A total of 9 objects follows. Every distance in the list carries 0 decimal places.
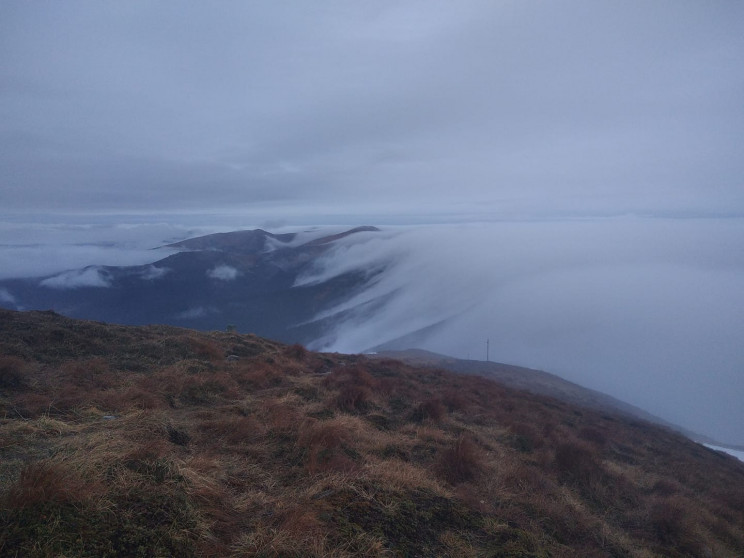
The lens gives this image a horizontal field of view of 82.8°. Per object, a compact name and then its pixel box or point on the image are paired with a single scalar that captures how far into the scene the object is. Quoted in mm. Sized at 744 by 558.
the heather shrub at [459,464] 6164
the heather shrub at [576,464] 7734
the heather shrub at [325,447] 5358
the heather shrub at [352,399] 9227
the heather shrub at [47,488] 3168
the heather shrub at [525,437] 9008
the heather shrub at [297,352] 16277
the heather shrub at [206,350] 12750
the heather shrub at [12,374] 7874
